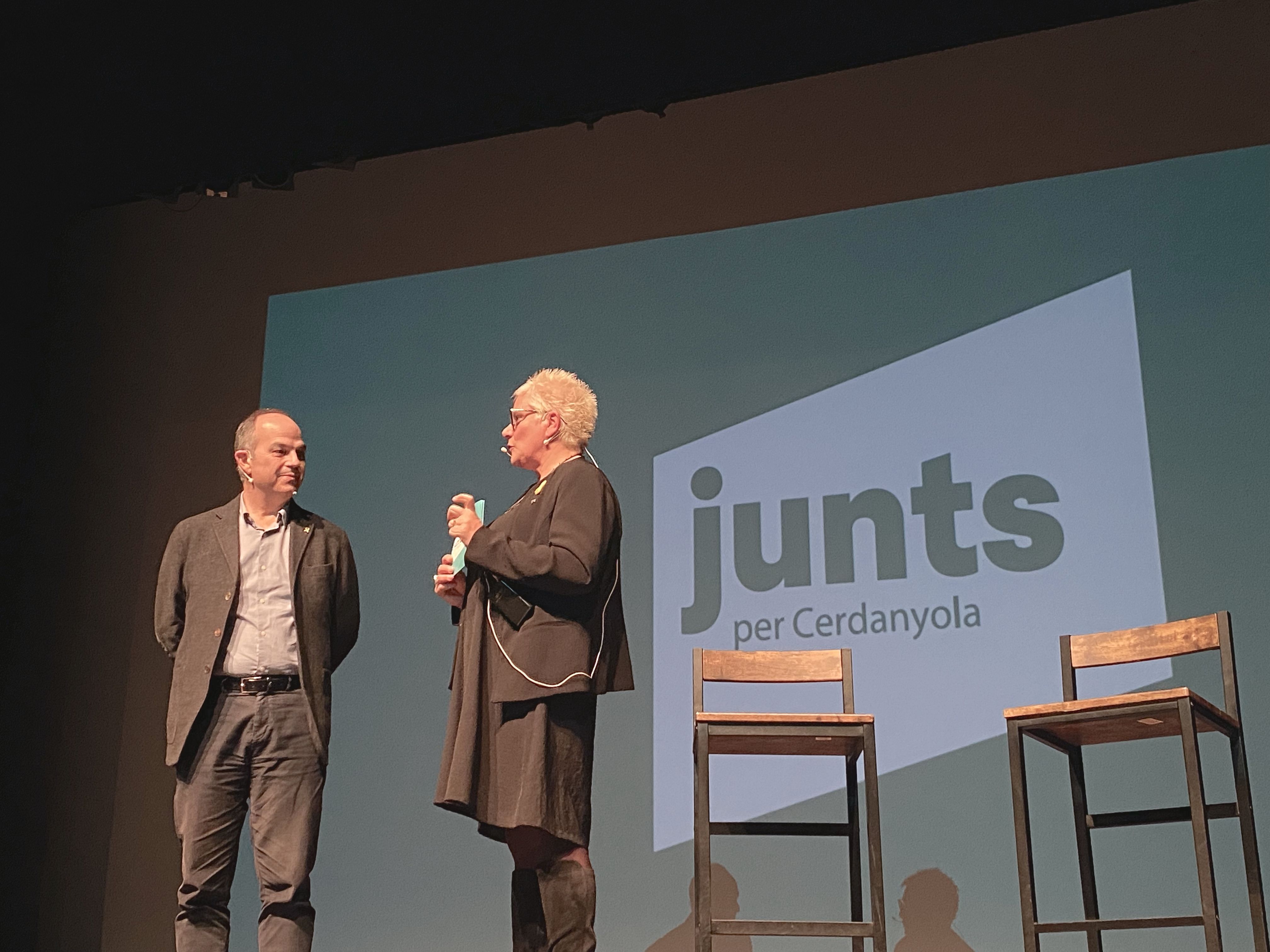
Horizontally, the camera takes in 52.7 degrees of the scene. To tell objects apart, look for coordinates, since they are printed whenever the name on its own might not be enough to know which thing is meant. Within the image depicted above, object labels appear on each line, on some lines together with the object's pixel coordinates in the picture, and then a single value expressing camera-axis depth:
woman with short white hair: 2.38
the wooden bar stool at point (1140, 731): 2.46
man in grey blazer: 2.71
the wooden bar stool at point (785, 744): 2.67
